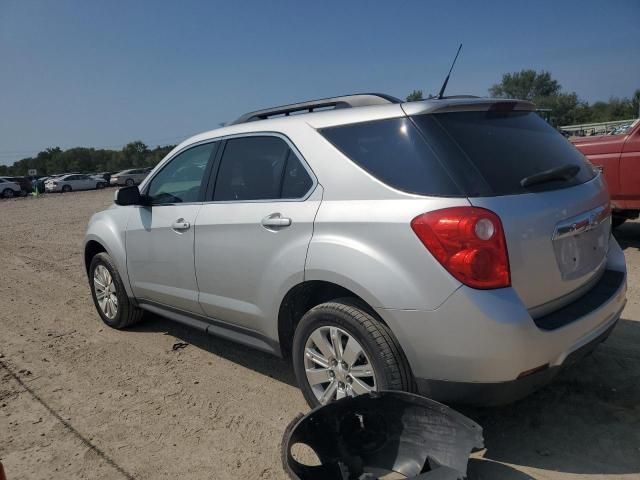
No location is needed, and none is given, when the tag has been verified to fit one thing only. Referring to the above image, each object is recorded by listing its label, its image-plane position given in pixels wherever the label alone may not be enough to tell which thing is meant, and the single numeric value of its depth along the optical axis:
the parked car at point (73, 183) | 43.41
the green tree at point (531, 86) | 78.19
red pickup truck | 6.62
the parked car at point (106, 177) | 48.41
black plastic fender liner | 2.38
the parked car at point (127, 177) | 43.33
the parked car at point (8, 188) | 39.75
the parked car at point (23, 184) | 41.34
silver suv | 2.34
